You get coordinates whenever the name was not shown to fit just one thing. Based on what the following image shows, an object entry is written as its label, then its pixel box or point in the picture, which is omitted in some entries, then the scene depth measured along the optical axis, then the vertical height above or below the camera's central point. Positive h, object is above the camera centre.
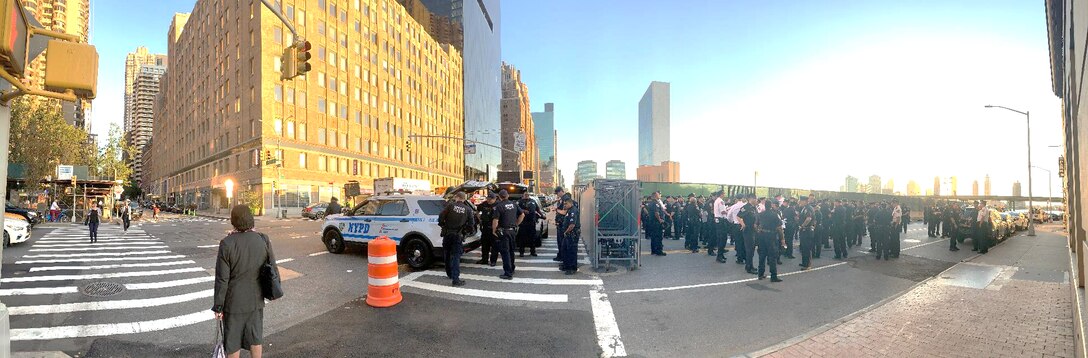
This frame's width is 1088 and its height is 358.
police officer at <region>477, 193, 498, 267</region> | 9.39 -0.99
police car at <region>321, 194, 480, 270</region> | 9.72 -0.80
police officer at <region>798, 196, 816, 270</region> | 10.46 -1.11
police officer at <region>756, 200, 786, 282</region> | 8.86 -0.87
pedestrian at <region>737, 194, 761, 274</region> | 9.47 -0.78
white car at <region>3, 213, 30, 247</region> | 13.38 -1.24
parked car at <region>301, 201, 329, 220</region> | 33.73 -1.58
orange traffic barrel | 6.61 -1.27
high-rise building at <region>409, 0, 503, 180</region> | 97.19 +31.33
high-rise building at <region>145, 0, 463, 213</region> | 43.31 +10.85
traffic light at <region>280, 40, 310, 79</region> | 9.97 +3.05
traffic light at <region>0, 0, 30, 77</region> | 2.40 +0.92
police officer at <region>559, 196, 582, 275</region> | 9.37 -1.07
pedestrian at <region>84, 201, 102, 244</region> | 15.20 -1.07
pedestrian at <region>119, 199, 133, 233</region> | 19.81 -1.20
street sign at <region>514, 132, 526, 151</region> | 30.92 +3.66
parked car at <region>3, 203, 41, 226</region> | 17.99 -0.93
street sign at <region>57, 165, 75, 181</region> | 32.47 +1.44
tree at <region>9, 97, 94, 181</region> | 35.53 +4.51
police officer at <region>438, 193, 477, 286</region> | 7.89 -0.72
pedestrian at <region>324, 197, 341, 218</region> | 18.52 -0.72
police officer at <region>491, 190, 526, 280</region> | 8.77 -0.71
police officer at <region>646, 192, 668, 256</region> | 11.96 -1.09
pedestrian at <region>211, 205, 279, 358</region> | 3.83 -0.85
